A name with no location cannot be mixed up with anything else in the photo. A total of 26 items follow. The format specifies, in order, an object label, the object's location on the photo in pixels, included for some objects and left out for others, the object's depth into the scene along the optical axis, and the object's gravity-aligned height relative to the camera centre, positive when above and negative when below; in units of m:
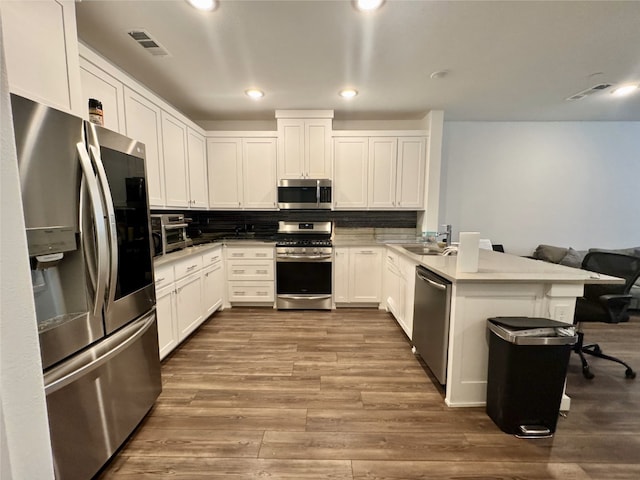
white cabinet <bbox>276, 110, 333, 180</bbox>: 3.65 +0.97
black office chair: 2.15 -0.70
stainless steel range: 3.64 -0.85
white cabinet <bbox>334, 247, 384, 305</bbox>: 3.67 -0.84
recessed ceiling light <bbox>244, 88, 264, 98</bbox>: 3.00 +1.37
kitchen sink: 2.98 -0.42
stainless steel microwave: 3.72 +0.26
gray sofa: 3.85 -0.60
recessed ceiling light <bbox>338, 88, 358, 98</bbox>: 2.99 +1.37
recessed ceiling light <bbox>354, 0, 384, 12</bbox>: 1.68 +1.33
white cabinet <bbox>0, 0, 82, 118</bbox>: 1.13 +0.75
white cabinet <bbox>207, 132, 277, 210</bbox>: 3.78 +0.58
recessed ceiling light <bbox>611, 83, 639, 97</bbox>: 2.89 +1.40
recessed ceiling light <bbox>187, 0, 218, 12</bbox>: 1.68 +1.33
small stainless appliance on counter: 2.47 -0.21
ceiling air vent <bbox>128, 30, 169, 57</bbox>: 2.03 +1.36
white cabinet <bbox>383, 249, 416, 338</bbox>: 2.66 -0.85
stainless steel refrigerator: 1.06 -0.30
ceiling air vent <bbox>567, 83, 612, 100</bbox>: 2.88 +1.39
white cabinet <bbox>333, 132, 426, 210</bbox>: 3.75 +0.58
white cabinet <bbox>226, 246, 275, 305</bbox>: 3.69 -0.85
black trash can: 1.55 -0.93
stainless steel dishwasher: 1.90 -0.83
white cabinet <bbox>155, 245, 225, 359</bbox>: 2.30 -0.84
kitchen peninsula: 1.72 -0.61
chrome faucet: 3.01 -0.24
